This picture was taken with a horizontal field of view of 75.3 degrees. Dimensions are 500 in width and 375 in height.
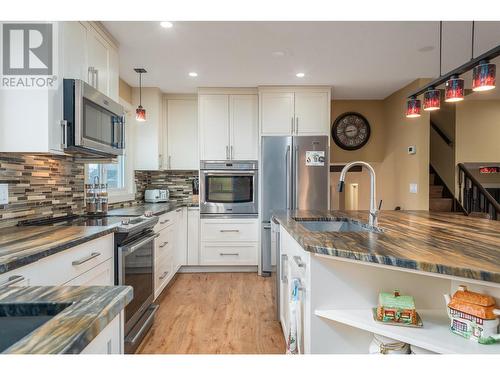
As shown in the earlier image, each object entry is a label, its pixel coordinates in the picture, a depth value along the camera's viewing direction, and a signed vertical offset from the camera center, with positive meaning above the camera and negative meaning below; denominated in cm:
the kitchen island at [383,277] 109 -37
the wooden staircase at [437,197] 489 -17
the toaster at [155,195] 439 -12
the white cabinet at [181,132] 457 +77
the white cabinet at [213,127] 434 +79
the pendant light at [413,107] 257 +63
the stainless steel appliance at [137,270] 210 -60
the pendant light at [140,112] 357 +82
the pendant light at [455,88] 208 +63
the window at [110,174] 318 +14
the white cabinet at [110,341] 66 -35
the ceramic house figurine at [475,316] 108 -44
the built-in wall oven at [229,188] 428 -2
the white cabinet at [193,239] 430 -70
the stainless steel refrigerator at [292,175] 415 +15
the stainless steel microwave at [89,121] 195 +43
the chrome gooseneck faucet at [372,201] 195 -9
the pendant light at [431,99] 238 +65
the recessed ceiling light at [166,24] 253 +128
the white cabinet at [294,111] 425 +99
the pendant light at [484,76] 180 +62
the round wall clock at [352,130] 512 +90
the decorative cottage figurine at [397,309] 123 -47
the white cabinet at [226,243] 427 -75
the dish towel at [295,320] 161 -67
